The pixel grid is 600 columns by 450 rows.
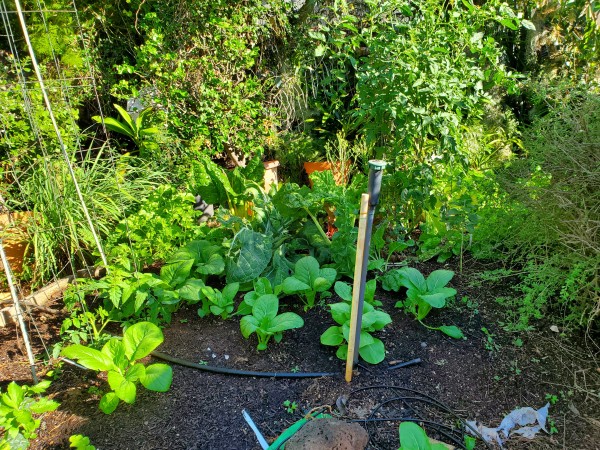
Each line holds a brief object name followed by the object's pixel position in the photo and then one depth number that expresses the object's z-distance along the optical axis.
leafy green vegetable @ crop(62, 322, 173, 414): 1.90
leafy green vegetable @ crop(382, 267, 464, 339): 2.40
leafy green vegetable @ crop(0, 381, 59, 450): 1.77
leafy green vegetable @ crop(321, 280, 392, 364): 2.20
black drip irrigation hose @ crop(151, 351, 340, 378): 2.20
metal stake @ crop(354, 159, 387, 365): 1.73
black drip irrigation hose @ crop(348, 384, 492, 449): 1.91
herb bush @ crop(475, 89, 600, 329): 2.16
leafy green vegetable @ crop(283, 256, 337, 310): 2.55
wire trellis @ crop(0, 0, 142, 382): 2.96
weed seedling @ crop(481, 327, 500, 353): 2.33
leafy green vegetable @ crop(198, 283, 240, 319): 2.47
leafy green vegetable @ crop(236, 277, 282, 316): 2.52
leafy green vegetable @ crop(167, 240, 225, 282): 2.62
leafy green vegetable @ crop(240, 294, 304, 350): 2.25
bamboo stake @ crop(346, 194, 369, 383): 1.76
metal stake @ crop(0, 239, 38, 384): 2.02
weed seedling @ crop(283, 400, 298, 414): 2.02
